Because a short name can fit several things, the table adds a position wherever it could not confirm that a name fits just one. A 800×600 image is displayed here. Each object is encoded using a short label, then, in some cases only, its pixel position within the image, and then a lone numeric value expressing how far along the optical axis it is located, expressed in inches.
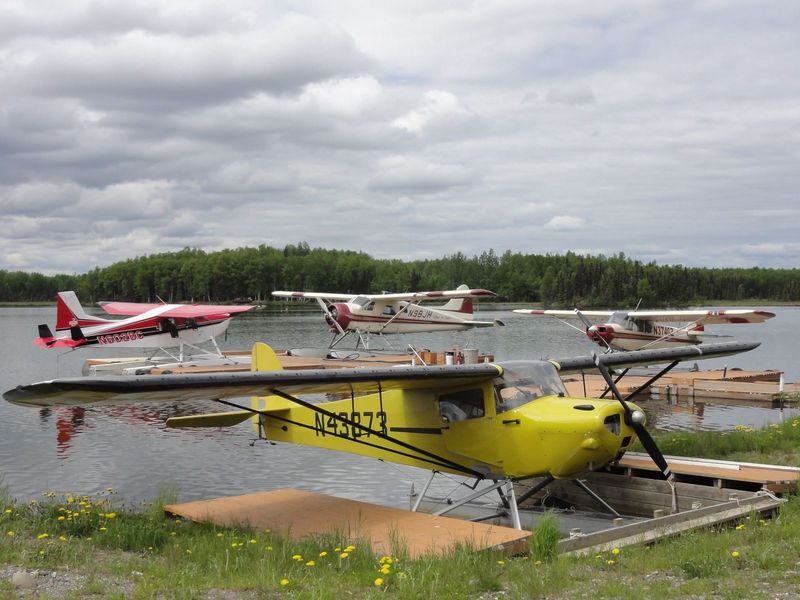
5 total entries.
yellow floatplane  270.5
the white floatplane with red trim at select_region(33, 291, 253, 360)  983.0
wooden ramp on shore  257.1
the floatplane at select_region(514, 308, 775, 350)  1028.4
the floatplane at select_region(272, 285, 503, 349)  1200.2
